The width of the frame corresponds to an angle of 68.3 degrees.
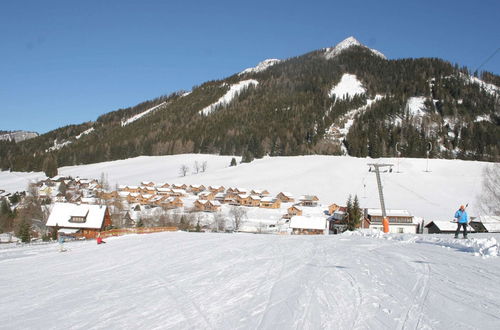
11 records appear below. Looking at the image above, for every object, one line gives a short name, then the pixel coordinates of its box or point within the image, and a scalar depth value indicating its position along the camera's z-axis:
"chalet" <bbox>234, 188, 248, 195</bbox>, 86.22
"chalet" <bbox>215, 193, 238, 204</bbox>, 84.38
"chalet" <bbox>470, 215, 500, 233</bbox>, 52.56
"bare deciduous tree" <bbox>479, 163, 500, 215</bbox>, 45.00
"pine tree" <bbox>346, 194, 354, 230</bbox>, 52.36
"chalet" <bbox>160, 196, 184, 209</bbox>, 80.01
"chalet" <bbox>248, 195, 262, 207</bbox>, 80.39
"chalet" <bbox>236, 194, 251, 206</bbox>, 82.16
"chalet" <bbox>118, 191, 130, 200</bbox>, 89.38
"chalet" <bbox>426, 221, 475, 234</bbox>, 50.66
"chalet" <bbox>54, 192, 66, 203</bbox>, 89.21
